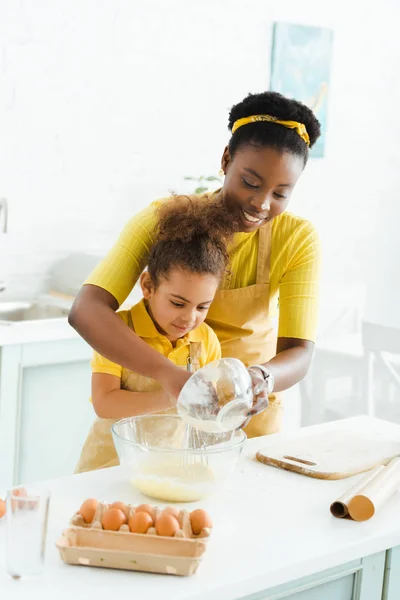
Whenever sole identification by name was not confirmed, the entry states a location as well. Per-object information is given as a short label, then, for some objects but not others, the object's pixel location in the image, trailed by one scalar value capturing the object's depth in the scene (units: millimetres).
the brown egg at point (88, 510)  1242
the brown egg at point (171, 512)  1238
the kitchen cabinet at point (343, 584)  1292
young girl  1725
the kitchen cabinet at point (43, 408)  2725
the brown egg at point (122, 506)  1242
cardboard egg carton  1177
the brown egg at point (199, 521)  1238
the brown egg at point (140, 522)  1202
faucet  3158
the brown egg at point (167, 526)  1198
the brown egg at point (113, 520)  1206
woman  1661
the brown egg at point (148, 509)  1239
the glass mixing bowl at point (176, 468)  1437
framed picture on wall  3900
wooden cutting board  1662
